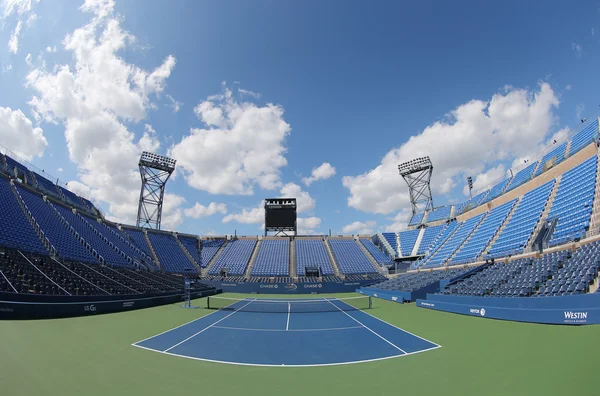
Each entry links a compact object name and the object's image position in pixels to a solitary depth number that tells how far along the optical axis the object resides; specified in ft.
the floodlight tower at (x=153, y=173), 167.73
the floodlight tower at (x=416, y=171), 183.62
